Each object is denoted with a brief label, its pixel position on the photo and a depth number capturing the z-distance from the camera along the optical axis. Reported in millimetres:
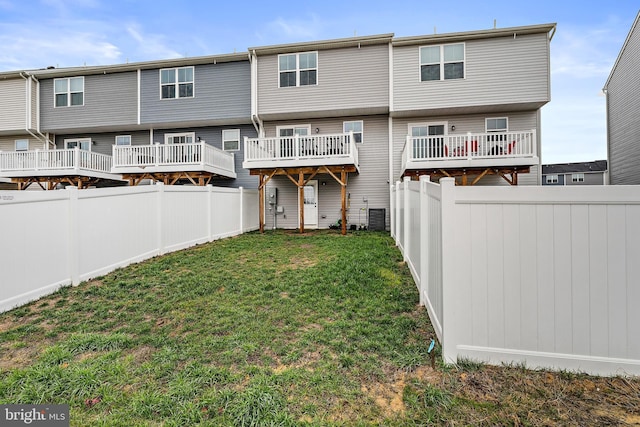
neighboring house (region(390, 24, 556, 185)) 10336
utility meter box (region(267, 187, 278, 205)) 13094
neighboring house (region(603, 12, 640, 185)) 11398
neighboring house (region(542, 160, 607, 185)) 30719
